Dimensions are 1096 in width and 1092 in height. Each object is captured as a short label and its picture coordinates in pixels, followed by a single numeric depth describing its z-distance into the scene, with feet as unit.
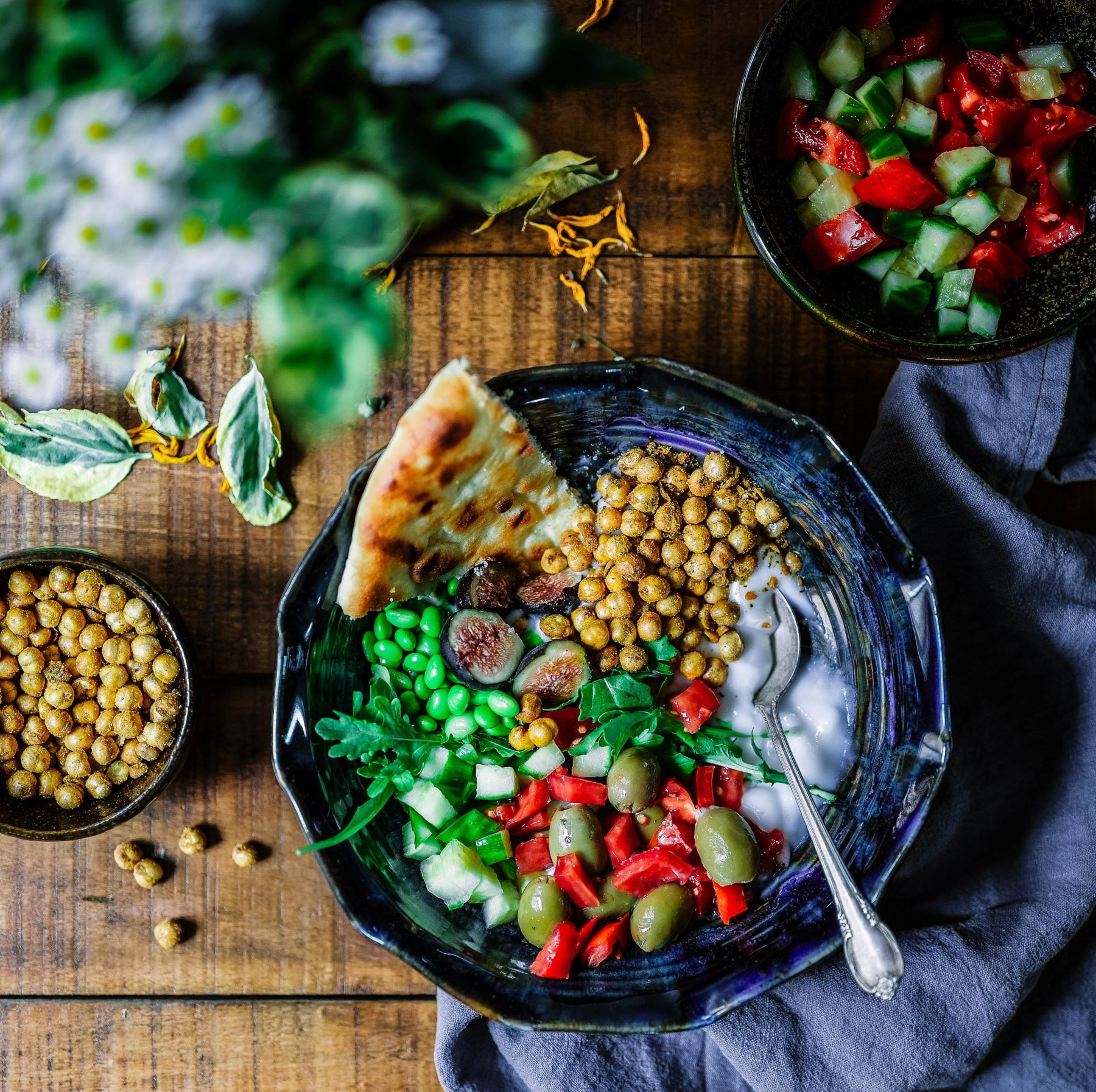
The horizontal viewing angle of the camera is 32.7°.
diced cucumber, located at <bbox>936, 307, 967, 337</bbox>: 2.15
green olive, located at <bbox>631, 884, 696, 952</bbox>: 2.15
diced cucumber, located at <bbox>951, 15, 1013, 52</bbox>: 2.14
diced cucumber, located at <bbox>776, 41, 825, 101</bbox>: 2.10
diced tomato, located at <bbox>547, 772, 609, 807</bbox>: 2.20
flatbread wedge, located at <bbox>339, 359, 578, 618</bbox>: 2.04
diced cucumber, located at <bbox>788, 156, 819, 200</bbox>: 2.14
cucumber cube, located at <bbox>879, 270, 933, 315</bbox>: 2.15
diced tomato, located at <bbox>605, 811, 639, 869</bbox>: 2.20
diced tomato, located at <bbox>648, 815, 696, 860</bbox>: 2.20
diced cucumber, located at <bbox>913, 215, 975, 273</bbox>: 2.12
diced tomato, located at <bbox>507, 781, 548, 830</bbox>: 2.21
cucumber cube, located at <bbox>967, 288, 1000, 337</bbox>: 2.14
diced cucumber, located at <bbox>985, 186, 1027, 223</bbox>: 2.14
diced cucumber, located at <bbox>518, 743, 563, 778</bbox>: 2.21
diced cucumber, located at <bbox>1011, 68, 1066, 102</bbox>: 2.12
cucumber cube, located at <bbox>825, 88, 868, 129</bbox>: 2.11
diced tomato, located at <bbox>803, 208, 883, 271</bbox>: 2.11
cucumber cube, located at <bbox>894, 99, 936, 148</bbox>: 2.11
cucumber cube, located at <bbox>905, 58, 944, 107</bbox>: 2.12
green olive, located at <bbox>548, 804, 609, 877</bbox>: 2.17
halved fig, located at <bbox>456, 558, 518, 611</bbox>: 2.21
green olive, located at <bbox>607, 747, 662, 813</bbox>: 2.17
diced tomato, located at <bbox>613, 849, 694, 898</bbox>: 2.19
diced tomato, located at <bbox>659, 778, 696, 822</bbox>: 2.21
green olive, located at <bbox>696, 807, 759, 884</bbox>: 2.14
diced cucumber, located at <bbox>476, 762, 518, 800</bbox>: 2.21
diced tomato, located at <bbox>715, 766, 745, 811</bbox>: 2.23
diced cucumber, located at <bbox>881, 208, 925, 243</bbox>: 2.12
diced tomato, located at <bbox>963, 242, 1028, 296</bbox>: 2.13
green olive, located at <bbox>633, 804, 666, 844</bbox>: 2.22
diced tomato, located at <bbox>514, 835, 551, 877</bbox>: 2.22
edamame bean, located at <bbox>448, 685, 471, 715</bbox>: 2.21
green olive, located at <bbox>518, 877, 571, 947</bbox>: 2.16
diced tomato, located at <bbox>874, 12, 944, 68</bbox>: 2.14
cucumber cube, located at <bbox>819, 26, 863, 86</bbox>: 2.11
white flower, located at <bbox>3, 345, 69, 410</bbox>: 2.32
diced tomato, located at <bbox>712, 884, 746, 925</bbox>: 2.18
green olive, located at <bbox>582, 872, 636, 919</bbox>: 2.19
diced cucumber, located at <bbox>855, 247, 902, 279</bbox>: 2.15
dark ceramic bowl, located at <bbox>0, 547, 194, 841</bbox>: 2.20
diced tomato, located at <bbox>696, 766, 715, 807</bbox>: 2.21
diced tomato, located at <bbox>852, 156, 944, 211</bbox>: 2.10
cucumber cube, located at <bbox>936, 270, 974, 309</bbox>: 2.13
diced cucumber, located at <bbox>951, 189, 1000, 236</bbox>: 2.11
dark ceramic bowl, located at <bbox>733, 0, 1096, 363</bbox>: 2.08
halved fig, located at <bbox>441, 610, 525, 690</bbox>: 2.21
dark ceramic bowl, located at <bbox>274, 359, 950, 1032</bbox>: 2.11
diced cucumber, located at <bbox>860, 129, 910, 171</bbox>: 2.10
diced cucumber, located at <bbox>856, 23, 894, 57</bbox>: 2.13
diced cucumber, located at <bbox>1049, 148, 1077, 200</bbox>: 2.15
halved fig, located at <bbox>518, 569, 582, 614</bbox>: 2.25
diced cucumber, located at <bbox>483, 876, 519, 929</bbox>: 2.21
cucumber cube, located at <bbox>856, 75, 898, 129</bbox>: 2.10
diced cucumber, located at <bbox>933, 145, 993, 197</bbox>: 2.11
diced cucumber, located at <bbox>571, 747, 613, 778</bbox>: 2.21
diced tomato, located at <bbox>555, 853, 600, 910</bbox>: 2.17
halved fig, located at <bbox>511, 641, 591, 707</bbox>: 2.22
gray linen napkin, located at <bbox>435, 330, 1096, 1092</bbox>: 2.23
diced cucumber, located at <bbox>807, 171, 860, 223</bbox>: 2.12
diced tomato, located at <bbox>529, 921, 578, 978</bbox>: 2.15
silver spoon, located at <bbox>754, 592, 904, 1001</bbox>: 2.01
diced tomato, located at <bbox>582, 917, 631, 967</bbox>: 2.17
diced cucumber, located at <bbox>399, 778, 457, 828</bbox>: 2.19
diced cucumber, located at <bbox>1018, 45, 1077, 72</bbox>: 2.14
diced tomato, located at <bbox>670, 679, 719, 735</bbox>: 2.21
